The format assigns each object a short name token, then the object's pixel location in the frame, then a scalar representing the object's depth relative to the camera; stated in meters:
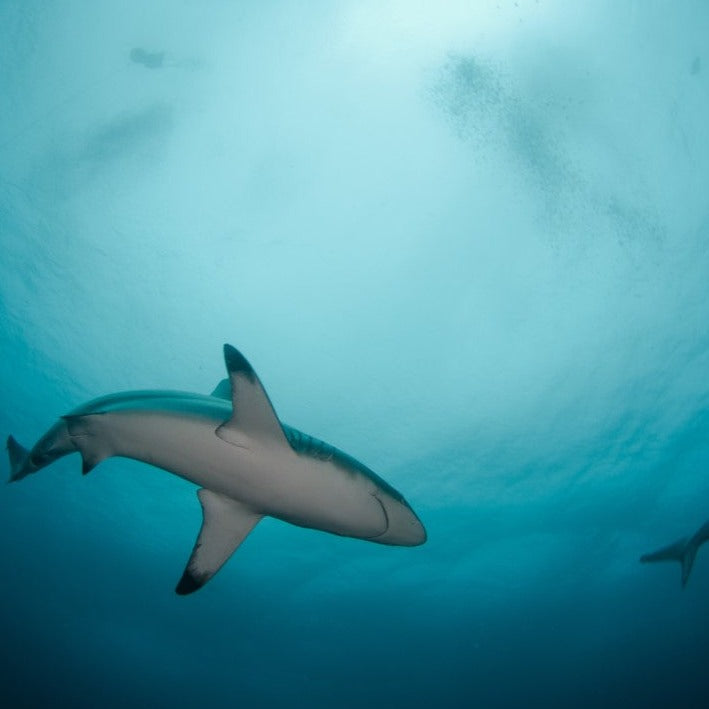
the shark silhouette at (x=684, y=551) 9.88
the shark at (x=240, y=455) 2.74
